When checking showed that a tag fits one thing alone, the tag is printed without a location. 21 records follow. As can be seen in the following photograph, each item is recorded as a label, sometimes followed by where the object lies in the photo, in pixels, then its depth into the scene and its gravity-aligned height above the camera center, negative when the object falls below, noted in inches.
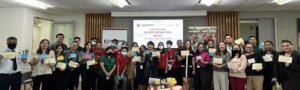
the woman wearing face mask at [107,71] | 206.8 -20.7
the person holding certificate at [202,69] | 197.5 -18.2
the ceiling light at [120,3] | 270.8 +48.9
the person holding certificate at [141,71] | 216.8 -21.7
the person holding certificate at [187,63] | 212.2 -14.3
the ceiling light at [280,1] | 272.0 +49.4
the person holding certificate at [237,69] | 175.0 -16.1
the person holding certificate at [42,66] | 174.9 -14.0
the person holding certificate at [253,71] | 174.8 -17.5
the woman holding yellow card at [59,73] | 185.5 -20.2
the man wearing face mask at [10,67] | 164.2 -14.2
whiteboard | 322.7 +14.6
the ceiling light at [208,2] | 273.8 +49.6
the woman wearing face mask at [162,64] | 214.5 -15.4
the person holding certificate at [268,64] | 177.8 -13.0
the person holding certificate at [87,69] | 205.8 -19.3
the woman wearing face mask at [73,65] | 194.5 -14.4
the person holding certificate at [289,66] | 147.7 -11.8
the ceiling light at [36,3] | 265.3 +47.8
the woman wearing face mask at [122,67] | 212.0 -18.3
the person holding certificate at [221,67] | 185.5 -15.6
